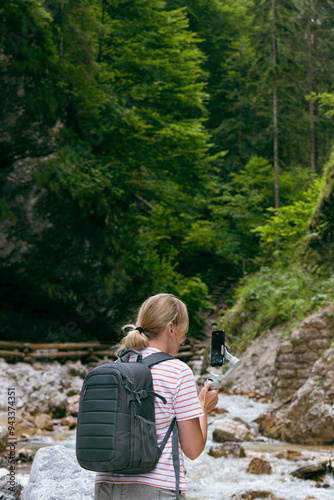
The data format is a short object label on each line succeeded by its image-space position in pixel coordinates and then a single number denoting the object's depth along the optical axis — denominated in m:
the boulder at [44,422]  9.73
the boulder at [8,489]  3.62
